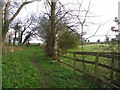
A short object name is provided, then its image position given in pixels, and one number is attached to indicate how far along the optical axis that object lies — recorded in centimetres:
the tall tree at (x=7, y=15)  906
